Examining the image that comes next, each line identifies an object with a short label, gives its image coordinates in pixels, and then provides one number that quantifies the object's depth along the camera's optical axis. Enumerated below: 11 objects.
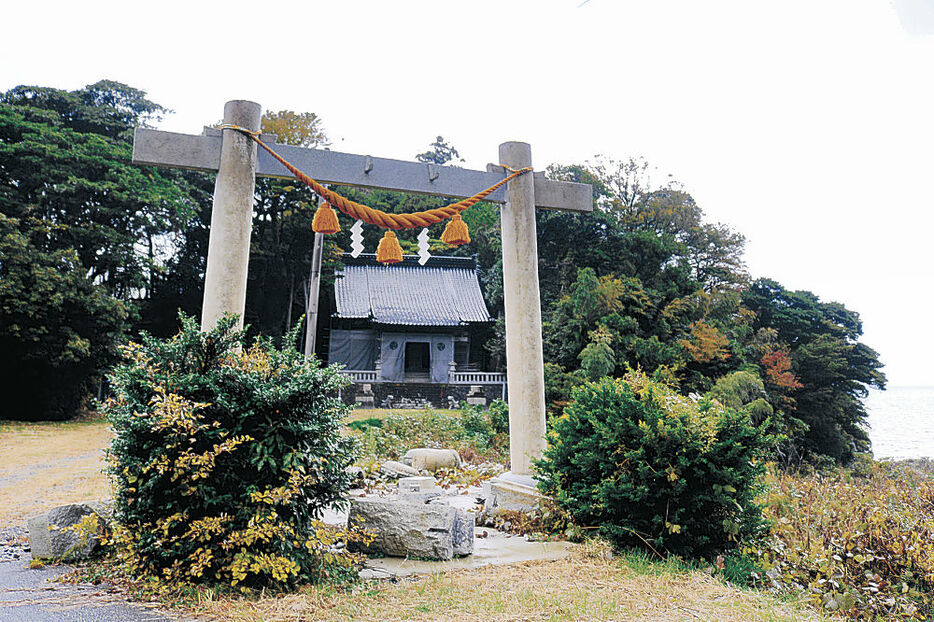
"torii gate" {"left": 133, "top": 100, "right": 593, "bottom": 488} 4.99
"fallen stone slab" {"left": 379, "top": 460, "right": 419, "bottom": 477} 7.14
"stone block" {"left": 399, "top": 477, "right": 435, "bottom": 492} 5.93
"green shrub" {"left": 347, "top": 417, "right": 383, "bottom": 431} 10.62
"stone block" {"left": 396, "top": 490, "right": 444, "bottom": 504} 5.55
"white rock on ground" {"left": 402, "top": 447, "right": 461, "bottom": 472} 7.84
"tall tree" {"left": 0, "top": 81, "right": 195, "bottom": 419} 14.70
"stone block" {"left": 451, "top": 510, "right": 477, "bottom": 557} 4.00
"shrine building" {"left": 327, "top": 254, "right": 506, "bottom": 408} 20.59
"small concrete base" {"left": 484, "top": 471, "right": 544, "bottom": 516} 5.27
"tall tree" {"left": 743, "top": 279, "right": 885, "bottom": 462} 20.56
